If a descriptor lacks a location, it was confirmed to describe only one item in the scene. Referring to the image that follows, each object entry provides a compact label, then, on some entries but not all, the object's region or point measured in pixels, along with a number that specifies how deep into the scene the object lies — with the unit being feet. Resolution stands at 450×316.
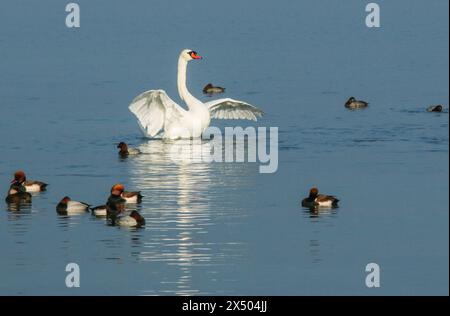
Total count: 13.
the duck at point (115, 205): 69.97
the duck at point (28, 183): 75.72
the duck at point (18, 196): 73.26
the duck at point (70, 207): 70.18
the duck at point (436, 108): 106.11
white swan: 97.60
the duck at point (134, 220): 67.46
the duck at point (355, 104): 110.83
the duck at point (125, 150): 87.92
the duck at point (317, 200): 71.92
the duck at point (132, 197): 72.28
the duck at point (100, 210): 70.08
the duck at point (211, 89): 128.88
